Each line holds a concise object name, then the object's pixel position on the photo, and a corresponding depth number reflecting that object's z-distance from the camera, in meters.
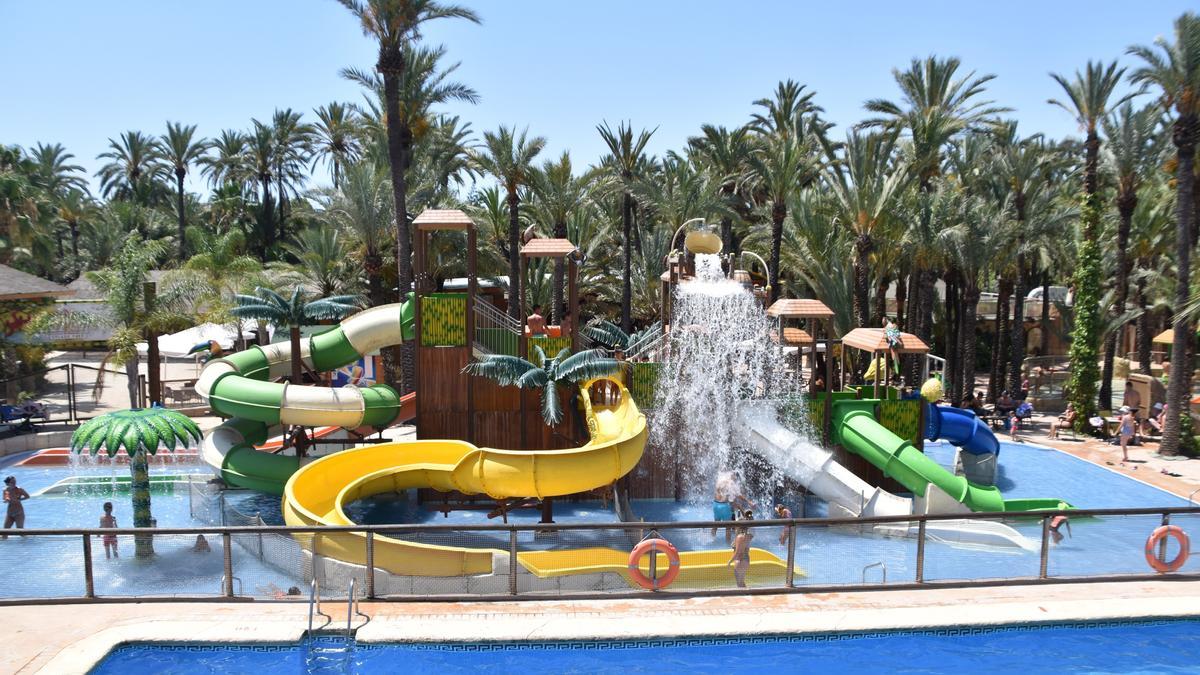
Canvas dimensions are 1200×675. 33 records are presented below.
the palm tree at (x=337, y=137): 39.38
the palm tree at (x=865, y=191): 24.02
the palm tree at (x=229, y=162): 48.84
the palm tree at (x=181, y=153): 46.19
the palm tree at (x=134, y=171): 51.38
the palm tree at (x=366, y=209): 27.89
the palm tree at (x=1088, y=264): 24.22
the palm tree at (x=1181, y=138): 19.89
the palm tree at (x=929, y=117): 28.89
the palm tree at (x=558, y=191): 28.05
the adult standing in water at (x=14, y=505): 14.69
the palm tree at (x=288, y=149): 45.88
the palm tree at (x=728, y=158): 31.14
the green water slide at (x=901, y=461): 15.20
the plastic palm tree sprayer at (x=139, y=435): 13.02
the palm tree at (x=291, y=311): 17.55
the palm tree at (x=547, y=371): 16.02
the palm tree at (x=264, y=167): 45.16
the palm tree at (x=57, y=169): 58.84
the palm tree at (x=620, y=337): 19.50
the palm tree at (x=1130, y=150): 22.95
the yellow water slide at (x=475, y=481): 10.49
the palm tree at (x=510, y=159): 26.34
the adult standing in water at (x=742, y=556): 10.55
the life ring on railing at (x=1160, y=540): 11.23
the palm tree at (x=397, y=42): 21.66
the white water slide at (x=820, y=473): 15.42
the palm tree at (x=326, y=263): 30.91
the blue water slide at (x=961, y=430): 18.92
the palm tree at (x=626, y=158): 26.83
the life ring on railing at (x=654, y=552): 10.41
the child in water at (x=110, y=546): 10.11
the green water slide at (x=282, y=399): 16.44
